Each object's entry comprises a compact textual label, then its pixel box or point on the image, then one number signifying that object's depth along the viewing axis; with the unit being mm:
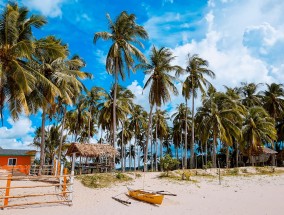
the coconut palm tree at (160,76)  21678
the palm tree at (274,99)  33896
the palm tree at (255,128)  28178
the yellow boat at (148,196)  10878
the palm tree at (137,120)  34607
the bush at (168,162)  18186
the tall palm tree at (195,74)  25391
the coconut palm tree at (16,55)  11335
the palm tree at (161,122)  34560
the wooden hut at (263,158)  37009
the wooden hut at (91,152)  18553
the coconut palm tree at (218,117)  24619
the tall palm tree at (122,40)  20735
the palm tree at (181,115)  35367
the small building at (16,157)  25955
